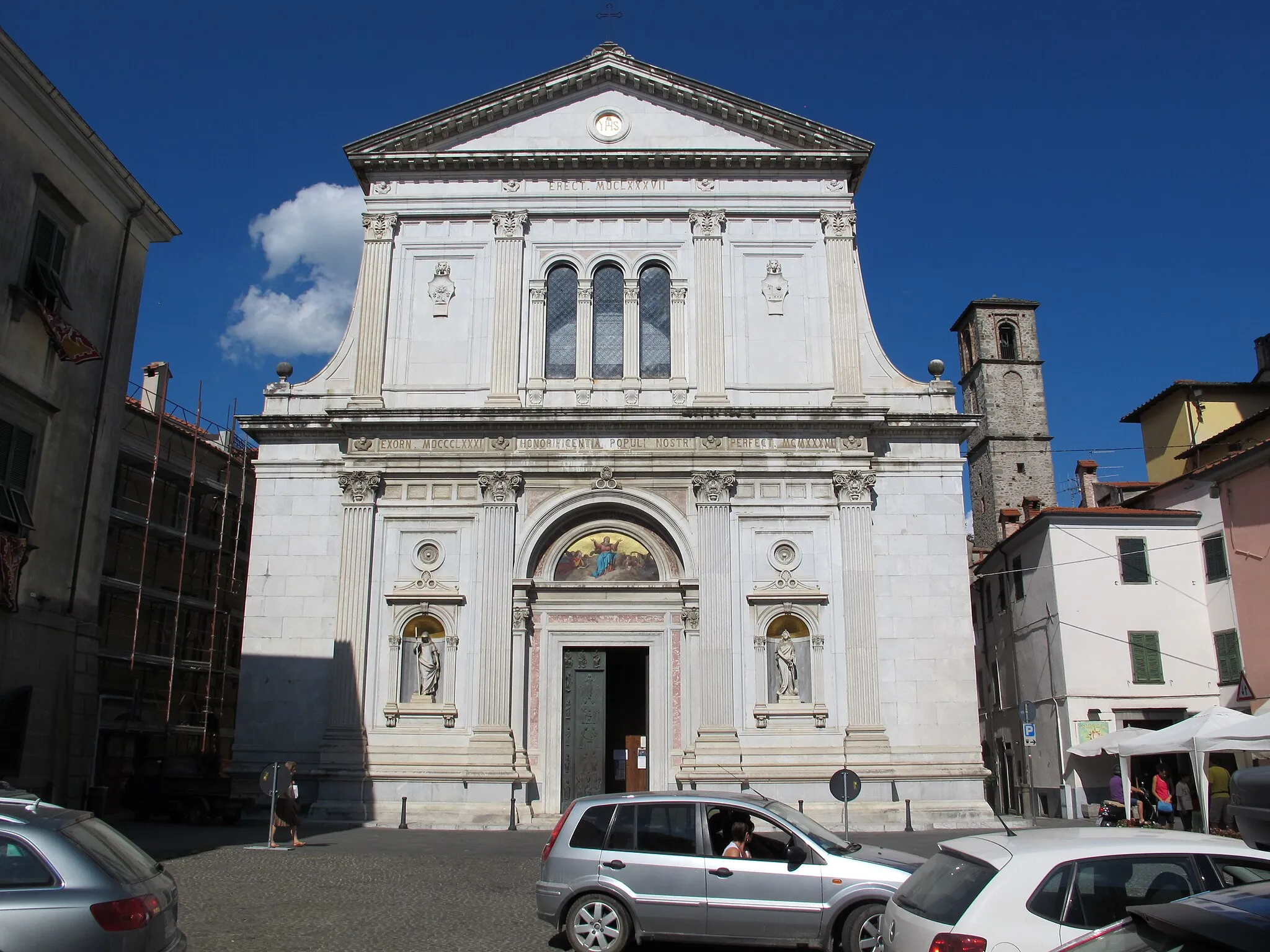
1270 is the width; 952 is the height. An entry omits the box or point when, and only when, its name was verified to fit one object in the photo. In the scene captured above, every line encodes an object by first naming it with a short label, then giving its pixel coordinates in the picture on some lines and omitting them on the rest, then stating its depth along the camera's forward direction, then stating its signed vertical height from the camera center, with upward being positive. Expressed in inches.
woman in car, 426.0 -37.8
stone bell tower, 2249.0 +695.4
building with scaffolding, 1352.1 +199.1
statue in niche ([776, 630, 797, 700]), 1032.2 +67.3
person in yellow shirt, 886.4 -38.6
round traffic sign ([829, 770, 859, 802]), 652.7 -24.2
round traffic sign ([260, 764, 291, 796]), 770.2 -24.6
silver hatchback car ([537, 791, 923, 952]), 411.8 -49.9
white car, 271.4 -35.1
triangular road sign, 1074.1 +51.5
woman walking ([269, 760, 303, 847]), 768.3 -44.8
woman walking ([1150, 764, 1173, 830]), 870.4 -42.8
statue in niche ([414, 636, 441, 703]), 1037.2 +70.3
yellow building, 1434.5 +429.7
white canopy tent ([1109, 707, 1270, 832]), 719.1 +4.8
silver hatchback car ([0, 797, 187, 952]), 257.9 -35.7
